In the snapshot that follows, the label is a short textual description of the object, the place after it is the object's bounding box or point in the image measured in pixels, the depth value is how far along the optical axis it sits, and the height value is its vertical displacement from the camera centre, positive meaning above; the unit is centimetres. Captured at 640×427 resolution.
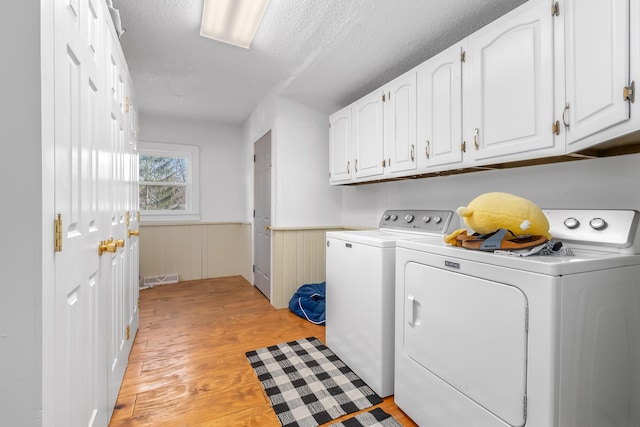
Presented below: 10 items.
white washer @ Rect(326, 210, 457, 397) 164 -50
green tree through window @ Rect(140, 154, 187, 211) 407 +41
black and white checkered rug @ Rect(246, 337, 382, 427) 150 -103
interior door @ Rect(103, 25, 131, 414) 140 -3
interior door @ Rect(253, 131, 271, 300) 333 -5
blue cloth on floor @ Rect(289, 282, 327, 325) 273 -90
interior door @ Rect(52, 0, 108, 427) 74 -1
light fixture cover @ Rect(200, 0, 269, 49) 172 +123
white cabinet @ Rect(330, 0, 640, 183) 99 +55
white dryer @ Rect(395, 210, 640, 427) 94 -44
